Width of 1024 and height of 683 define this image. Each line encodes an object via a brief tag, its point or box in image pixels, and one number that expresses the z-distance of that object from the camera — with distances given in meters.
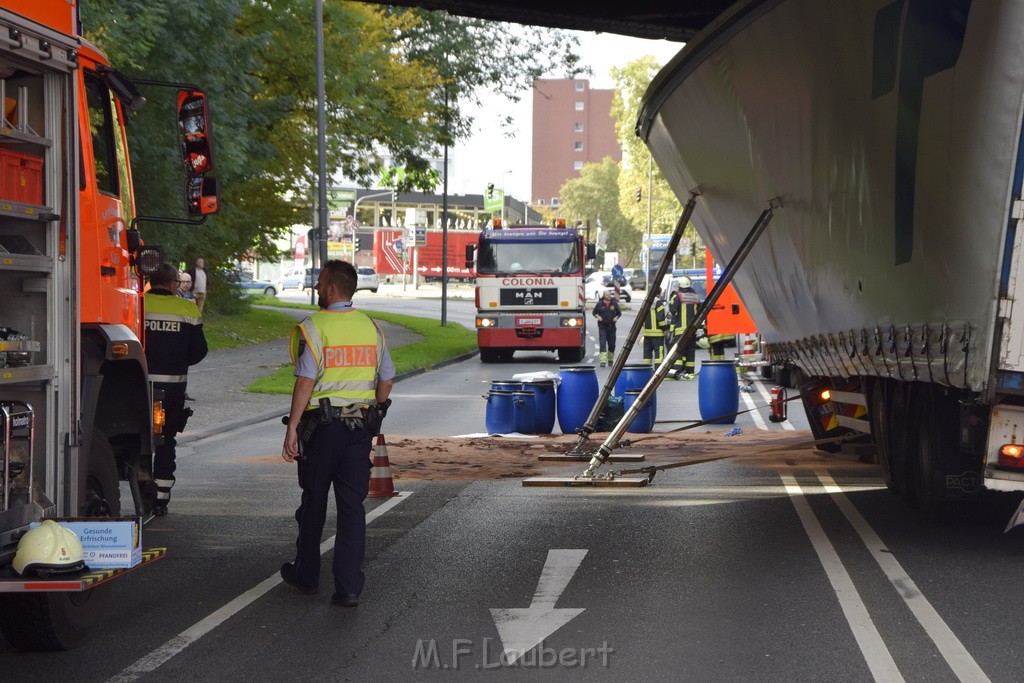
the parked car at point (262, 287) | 73.19
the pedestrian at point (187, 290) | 26.89
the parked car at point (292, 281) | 87.19
